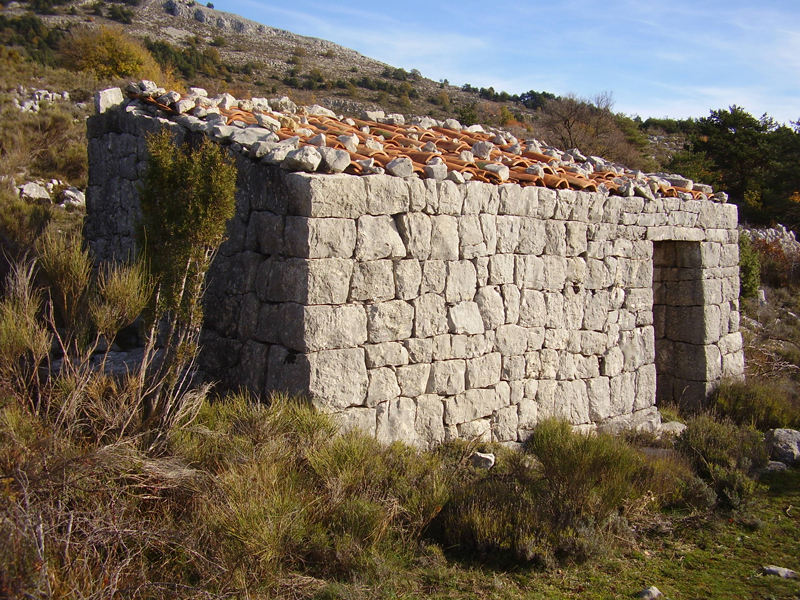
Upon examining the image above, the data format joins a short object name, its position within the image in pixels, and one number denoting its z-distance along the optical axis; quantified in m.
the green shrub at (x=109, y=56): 19.88
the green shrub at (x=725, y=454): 5.58
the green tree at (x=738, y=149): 23.20
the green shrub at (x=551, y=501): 4.32
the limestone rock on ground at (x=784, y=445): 6.75
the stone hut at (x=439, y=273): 4.91
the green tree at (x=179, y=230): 4.46
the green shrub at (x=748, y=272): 14.13
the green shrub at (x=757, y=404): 7.82
